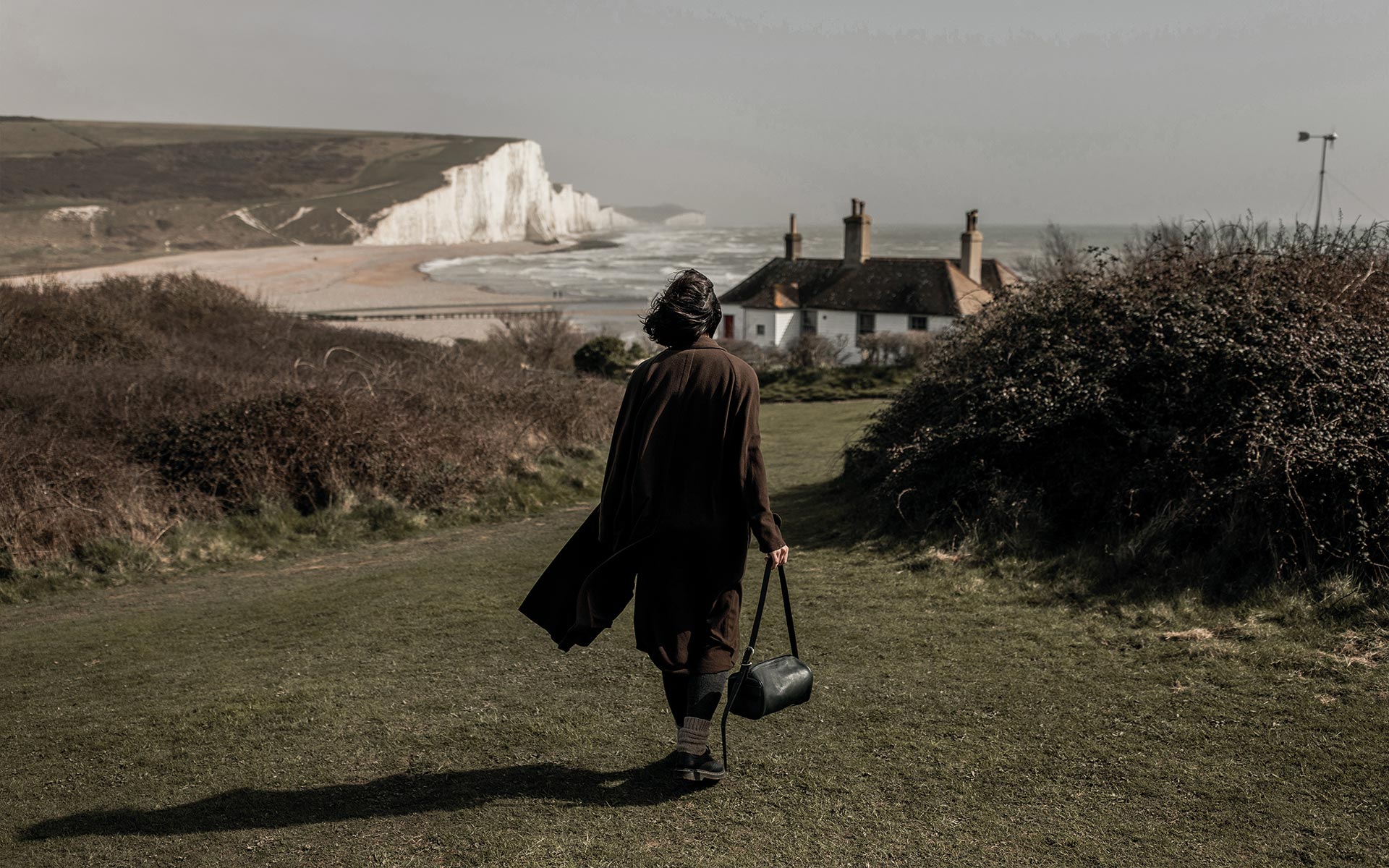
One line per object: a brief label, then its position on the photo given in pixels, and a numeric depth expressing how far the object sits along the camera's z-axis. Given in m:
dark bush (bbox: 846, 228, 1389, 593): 6.89
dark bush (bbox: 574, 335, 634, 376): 30.95
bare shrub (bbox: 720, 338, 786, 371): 36.66
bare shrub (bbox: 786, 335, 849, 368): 36.25
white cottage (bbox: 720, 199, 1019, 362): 42.28
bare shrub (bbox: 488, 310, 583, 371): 27.64
